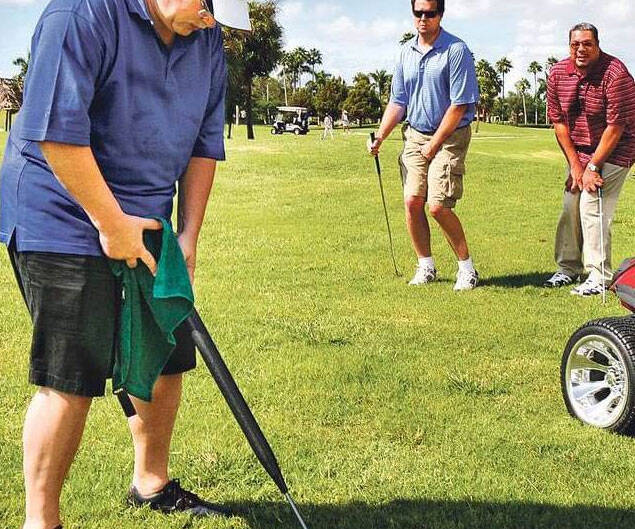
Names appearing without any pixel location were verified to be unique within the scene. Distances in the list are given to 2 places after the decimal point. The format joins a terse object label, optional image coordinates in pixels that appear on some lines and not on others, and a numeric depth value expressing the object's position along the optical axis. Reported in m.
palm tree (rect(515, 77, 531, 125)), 147.38
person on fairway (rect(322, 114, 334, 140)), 52.54
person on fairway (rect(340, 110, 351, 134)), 72.18
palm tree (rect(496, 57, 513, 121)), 132.88
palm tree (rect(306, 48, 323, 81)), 129.12
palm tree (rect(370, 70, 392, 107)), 123.19
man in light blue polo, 7.78
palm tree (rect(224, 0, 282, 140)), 55.06
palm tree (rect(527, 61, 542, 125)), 143.41
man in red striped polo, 7.73
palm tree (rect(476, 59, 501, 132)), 104.94
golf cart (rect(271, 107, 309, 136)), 66.71
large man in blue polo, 2.59
